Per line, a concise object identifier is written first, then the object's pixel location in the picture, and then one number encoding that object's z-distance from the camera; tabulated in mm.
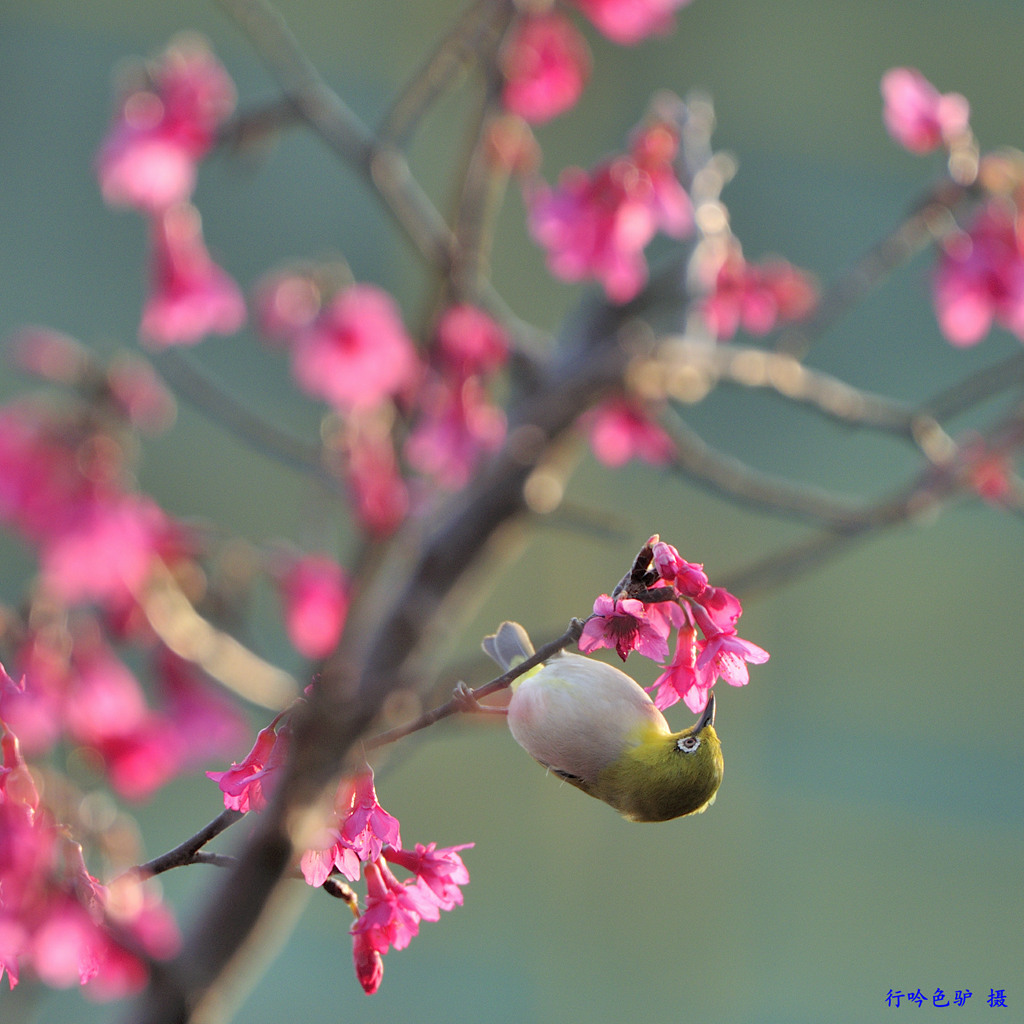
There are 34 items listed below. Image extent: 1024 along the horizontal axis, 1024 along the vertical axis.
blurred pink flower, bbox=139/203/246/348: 8700
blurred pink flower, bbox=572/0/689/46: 8031
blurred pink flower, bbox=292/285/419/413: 8890
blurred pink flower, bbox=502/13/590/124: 8200
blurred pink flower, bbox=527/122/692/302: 7576
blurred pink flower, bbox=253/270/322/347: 9386
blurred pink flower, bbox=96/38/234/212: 7961
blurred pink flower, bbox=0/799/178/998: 5962
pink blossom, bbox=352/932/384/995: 5982
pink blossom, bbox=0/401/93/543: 7552
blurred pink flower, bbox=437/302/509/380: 8626
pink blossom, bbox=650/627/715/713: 5968
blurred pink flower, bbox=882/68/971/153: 7254
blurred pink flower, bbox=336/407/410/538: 8324
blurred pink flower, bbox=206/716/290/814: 5968
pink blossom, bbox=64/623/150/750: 8485
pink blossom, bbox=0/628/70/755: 7081
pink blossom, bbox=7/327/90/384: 7523
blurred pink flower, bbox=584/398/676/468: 8593
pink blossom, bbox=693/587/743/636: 5959
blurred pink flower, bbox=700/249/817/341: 9179
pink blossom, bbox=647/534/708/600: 5961
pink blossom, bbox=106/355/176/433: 7238
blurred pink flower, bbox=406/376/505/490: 8684
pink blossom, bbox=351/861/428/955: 5981
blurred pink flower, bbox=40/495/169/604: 7341
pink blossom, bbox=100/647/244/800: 8618
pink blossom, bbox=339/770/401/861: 5957
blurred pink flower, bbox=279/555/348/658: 9336
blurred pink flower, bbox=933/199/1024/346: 7424
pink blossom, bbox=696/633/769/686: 5963
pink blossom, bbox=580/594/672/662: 5948
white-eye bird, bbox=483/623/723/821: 5999
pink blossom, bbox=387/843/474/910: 5998
